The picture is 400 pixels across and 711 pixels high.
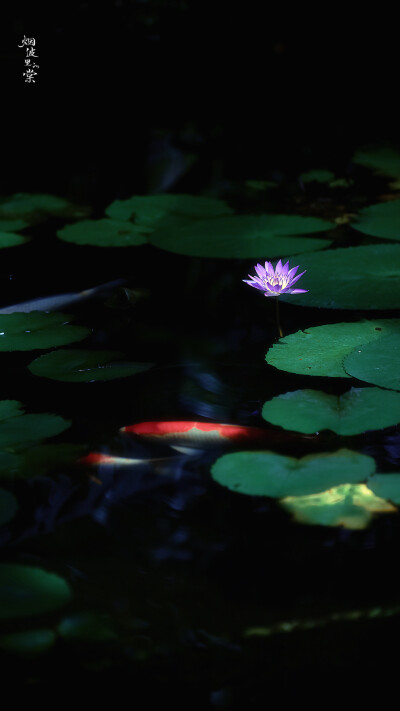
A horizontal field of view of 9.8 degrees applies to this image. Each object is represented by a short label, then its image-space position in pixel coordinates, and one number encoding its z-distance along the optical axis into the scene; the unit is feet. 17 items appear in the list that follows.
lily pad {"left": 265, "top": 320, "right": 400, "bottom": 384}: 15.03
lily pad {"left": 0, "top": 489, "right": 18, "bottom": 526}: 13.65
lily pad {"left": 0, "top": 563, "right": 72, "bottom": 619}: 13.14
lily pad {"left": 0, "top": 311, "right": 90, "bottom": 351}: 15.74
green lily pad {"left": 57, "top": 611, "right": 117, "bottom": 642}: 13.06
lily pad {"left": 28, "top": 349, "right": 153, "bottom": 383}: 15.17
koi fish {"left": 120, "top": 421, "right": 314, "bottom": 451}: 14.36
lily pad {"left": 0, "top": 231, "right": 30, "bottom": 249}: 18.34
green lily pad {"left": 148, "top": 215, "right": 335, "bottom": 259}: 17.47
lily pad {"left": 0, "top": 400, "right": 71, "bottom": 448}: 14.35
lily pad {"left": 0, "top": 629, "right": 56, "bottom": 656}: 12.98
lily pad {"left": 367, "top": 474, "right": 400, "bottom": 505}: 13.64
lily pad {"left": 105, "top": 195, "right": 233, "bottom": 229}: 19.00
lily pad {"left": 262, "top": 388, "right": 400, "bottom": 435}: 14.19
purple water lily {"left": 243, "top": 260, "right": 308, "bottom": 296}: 15.70
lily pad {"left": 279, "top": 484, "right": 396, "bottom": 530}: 13.59
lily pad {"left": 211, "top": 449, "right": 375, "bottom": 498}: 13.69
